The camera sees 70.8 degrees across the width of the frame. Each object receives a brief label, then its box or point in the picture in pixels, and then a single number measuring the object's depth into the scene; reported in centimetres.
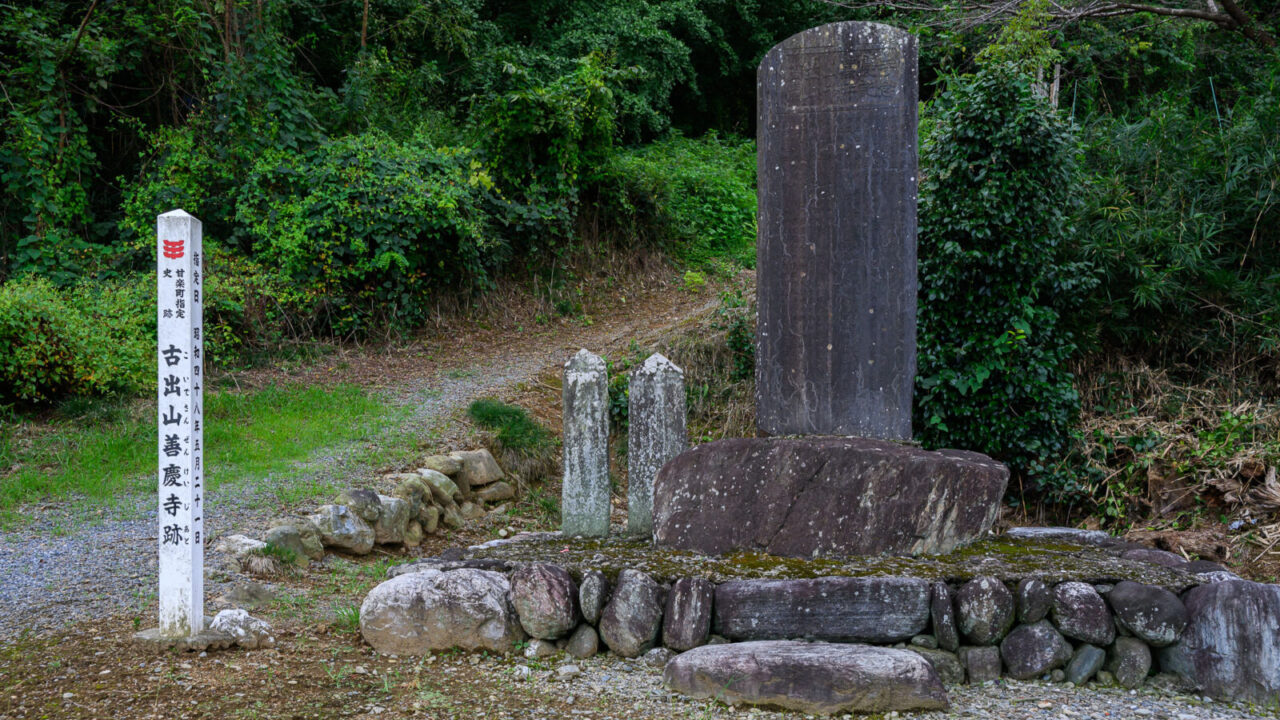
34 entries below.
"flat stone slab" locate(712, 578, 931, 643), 390
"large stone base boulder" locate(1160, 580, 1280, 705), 370
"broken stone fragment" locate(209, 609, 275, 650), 400
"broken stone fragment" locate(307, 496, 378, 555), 568
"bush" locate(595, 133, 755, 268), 1323
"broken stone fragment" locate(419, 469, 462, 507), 669
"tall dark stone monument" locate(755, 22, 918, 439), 482
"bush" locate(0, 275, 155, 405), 721
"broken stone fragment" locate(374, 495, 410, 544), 603
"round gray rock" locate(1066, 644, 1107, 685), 390
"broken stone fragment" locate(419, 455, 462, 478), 692
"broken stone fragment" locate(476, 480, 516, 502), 721
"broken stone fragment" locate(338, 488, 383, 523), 594
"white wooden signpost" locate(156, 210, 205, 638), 395
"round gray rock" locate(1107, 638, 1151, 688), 387
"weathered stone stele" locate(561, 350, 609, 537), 501
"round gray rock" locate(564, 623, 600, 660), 412
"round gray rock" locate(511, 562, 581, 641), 410
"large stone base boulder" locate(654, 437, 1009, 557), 431
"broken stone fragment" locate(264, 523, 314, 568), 531
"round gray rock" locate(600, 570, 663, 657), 404
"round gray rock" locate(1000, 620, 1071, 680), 390
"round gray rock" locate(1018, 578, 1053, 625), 391
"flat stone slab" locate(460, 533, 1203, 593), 403
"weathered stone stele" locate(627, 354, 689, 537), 491
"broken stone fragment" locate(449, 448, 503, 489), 711
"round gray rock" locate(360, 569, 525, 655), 410
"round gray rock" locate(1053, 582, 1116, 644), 388
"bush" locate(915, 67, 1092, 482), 620
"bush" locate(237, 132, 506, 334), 1001
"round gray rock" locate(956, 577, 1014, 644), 390
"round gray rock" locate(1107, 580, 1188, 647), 385
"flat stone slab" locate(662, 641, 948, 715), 355
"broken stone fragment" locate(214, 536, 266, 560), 517
